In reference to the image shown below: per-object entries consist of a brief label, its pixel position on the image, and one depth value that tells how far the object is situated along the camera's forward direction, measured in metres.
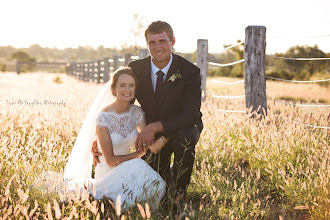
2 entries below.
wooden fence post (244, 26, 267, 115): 6.49
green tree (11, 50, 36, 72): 65.05
